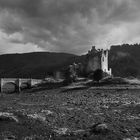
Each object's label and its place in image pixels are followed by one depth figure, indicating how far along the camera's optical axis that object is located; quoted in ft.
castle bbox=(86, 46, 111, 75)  350.99
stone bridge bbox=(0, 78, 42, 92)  305.32
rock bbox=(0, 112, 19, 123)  83.46
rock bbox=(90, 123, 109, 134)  71.20
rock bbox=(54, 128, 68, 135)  72.28
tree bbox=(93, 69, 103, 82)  272.97
